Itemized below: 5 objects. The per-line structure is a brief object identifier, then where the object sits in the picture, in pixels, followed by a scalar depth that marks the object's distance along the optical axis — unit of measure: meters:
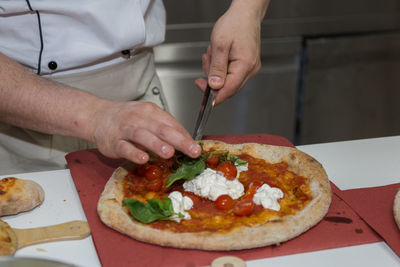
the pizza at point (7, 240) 1.16
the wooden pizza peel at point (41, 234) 1.21
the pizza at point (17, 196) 1.33
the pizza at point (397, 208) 1.29
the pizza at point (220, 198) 1.24
